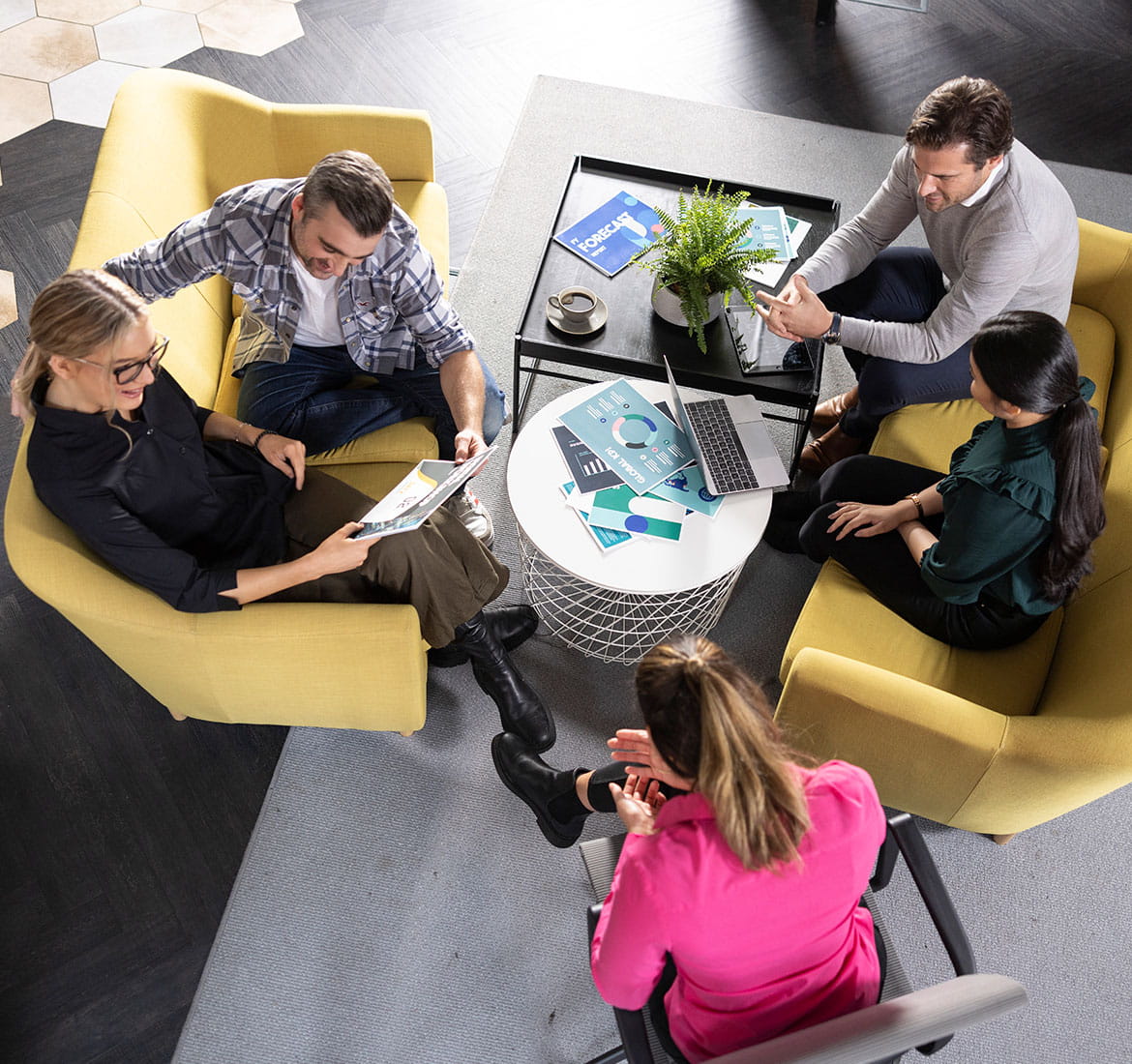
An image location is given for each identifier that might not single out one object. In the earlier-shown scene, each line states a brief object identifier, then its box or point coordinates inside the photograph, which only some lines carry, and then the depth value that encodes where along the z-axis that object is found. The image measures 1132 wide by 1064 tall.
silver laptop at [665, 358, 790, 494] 2.45
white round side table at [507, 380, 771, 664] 2.31
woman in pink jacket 1.33
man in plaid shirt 2.17
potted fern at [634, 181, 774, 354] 2.54
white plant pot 2.71
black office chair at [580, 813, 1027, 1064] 1.30
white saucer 2.71
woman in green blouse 1.98
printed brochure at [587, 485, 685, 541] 2.38
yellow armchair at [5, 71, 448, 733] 1.94
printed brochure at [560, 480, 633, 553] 2.35
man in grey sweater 2.31
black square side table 2.69
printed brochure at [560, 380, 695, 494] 2.49
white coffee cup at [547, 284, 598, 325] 2.71
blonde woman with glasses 1.77
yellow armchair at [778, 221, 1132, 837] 1.91
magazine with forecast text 2.90
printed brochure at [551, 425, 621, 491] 2.46
